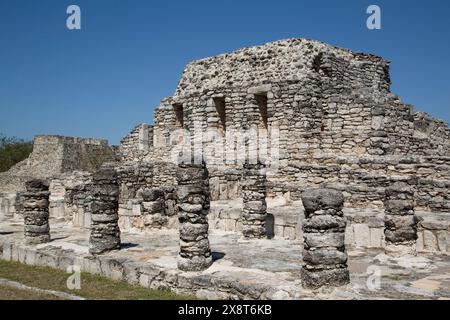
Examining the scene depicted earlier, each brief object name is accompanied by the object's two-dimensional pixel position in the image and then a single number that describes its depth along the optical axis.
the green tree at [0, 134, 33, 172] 37.31
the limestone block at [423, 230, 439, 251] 9.15
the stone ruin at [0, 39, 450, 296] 8.53
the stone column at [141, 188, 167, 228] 12.65
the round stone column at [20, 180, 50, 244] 11.48
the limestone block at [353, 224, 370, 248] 9.91
